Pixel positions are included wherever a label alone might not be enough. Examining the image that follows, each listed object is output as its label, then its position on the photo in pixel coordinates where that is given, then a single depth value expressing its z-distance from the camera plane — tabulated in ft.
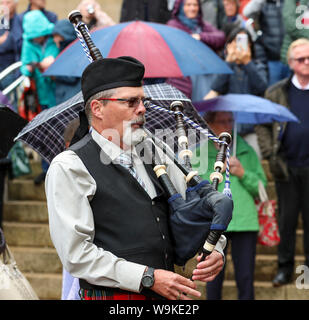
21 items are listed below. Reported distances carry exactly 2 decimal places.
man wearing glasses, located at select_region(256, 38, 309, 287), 22.36
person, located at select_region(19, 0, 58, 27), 29.01
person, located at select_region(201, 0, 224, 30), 30.01
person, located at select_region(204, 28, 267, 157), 24.03
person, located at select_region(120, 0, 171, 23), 28.37
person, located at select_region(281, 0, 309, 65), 25.84
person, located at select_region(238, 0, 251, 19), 29.29
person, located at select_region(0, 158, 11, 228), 24.74
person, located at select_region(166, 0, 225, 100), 26.63
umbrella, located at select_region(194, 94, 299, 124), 20.01
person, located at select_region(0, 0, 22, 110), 28.17
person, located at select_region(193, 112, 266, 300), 19.71
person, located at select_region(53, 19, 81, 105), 24.24
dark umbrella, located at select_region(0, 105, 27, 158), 15.34
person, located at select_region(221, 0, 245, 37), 28.27
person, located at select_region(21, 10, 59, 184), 26.84
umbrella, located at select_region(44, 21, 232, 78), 18.92
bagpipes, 10.96
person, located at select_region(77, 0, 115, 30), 26.08
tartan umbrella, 15.08
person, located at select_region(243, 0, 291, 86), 27.73
